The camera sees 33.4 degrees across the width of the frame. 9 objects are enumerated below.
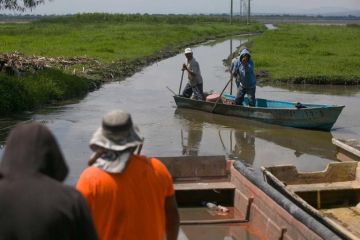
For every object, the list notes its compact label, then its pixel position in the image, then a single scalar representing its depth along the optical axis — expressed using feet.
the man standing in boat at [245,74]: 45.83
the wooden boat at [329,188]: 24.50
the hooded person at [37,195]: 8.39
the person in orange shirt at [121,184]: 10.53
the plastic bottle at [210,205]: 25.13
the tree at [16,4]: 62.59
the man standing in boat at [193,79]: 50.42
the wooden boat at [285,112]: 43.16
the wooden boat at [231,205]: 18.98
